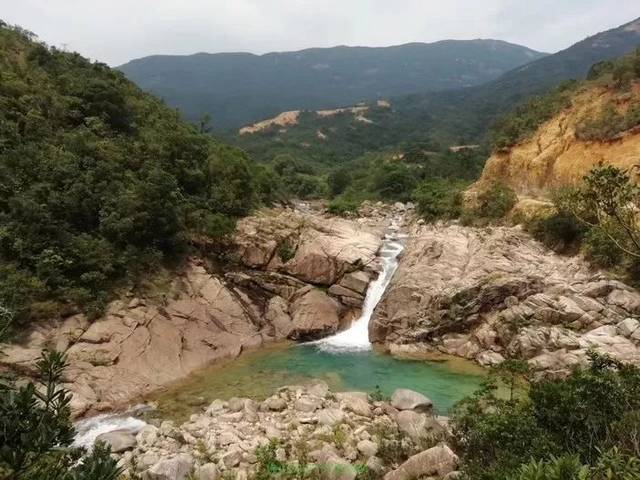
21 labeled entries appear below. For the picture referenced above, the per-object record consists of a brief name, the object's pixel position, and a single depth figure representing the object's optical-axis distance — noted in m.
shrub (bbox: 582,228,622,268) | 18.06
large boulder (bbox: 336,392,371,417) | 13.20
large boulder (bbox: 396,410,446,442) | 11.53
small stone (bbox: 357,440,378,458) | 11.00
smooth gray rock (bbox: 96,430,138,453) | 11.65
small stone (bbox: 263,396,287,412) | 13.57
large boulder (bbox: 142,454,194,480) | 10.02
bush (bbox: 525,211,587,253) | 20.22
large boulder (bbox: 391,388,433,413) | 13.49
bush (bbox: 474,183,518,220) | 24.09
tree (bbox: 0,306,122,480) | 4.01
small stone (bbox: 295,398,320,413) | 13.36
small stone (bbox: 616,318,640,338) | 15.27
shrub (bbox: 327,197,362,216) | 33.62
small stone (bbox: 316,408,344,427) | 12.47
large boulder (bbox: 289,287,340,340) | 20.73
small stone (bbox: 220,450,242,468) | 10.71
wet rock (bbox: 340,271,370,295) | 22.41
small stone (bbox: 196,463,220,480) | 10.23
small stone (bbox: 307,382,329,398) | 14.27
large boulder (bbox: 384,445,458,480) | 9.47
